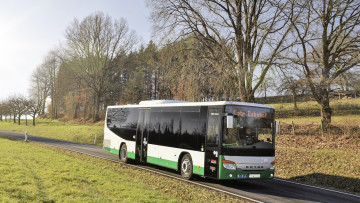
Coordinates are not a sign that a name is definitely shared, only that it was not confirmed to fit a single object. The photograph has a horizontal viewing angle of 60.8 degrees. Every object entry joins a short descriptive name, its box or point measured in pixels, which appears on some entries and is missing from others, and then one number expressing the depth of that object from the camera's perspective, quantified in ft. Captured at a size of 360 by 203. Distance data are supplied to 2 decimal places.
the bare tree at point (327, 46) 67.92
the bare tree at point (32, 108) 182.80
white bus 33.86
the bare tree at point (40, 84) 232.32
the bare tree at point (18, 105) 196.85
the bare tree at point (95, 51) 153.58
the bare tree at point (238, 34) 65.10
